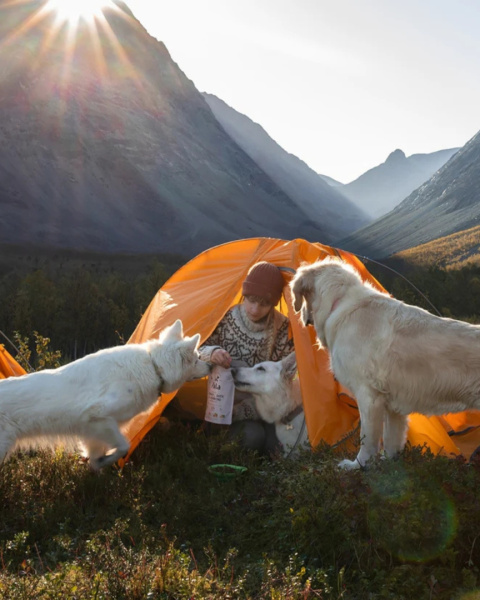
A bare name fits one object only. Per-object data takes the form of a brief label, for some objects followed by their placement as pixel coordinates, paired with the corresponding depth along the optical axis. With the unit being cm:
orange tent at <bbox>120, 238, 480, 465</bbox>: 568
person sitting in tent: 623
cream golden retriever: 454
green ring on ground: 528
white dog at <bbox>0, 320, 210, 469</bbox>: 498
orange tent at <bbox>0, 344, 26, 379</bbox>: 715
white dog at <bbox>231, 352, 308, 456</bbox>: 610
